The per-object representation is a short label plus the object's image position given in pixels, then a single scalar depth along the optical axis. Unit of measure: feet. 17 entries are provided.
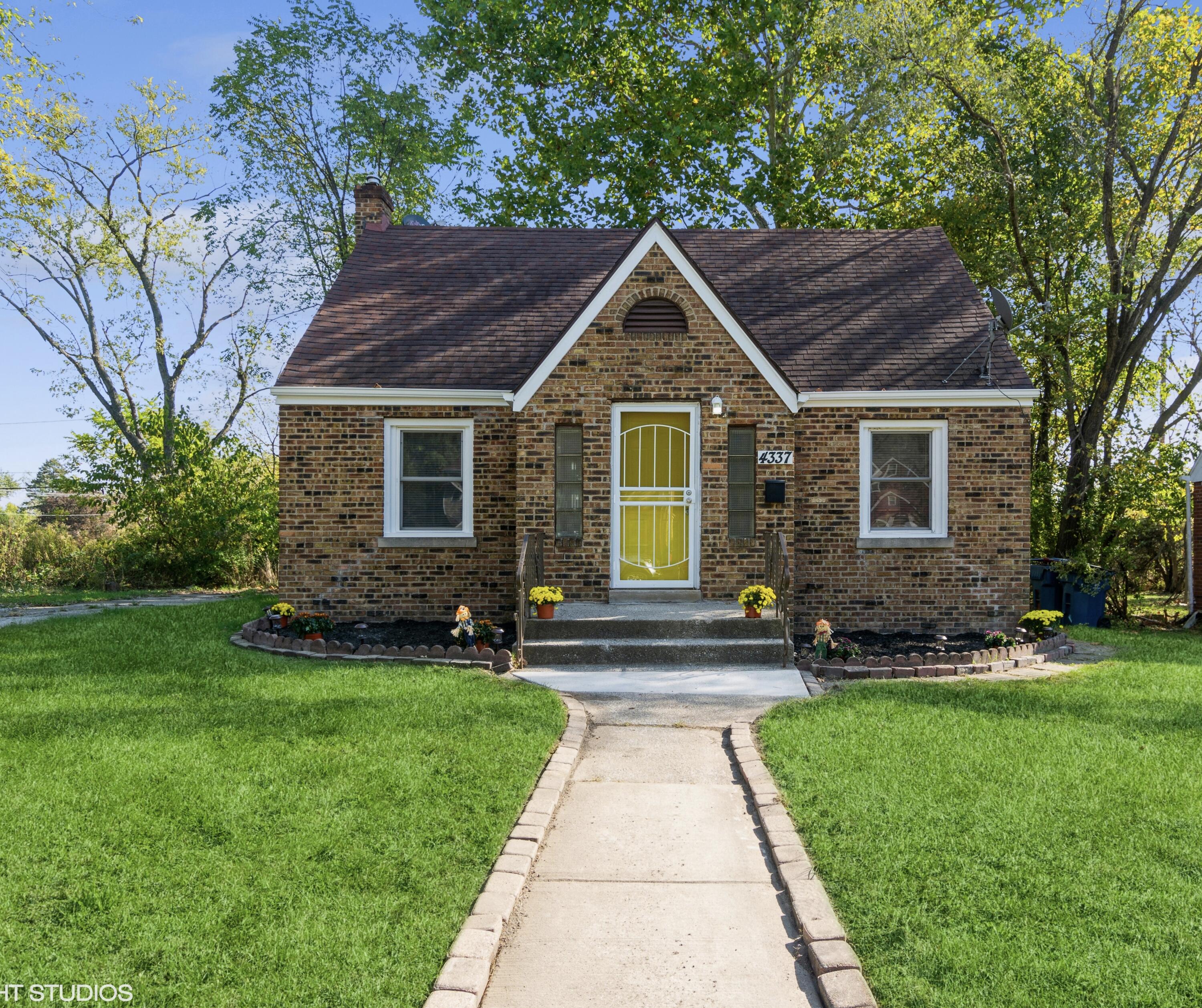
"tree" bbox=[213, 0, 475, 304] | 90.22
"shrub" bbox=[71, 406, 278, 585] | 63.67
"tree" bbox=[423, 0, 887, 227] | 76.54
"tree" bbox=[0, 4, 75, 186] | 81.35
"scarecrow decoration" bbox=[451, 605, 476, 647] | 33.68
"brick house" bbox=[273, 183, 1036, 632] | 39.04
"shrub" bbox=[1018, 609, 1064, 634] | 38.73
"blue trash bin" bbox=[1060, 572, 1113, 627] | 47.26
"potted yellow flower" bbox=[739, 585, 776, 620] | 34.30
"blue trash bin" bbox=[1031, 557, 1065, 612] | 47.98
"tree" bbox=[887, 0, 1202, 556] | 51.29
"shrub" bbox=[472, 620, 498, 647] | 35.19
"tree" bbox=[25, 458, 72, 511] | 66.28
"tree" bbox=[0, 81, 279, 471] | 84.79
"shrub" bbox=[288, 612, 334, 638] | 36.47
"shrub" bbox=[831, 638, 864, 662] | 33.71
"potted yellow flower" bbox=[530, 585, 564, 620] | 34.71
